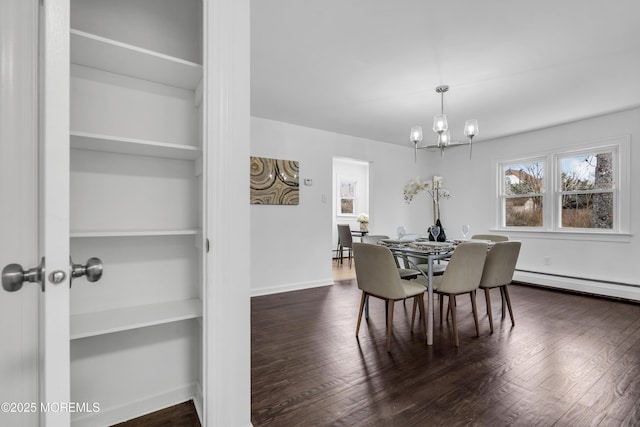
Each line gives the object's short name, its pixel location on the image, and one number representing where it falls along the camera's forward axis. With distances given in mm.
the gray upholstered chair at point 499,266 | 2881
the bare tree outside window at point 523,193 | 4938
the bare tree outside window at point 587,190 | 4227
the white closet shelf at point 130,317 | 1293
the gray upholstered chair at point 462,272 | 2566
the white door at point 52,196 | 749
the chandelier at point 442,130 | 3037
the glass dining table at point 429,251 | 2627
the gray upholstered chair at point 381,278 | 2475
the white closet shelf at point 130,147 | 1229
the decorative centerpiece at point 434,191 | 3318
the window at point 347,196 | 7945
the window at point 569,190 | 4117
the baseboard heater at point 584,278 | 3956
